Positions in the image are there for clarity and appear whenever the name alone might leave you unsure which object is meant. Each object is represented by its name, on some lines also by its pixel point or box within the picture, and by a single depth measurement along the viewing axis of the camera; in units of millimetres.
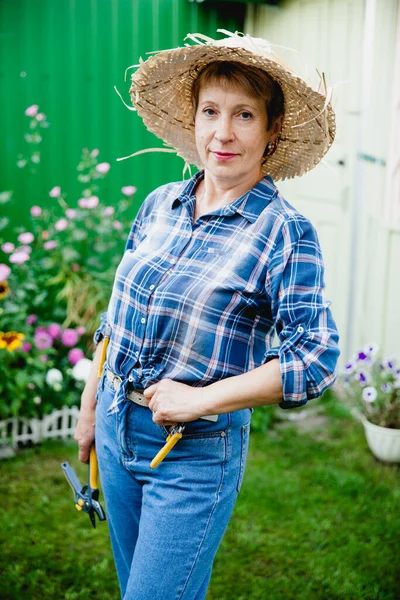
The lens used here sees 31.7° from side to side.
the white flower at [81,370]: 4066
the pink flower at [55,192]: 4477
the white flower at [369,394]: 3785
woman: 1585
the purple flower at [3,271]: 3797
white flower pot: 3850
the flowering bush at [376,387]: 3850
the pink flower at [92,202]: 4484
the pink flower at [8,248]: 4152
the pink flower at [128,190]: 4688
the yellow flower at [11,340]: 3742
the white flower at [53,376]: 4047
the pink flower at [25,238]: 4168
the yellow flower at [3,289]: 3768
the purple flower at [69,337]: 4230
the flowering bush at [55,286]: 3951
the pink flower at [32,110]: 4578
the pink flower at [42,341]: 4094
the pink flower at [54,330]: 4270
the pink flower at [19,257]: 4043
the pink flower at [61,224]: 4383
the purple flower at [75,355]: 4199
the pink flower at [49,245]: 4379
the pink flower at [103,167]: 4578
